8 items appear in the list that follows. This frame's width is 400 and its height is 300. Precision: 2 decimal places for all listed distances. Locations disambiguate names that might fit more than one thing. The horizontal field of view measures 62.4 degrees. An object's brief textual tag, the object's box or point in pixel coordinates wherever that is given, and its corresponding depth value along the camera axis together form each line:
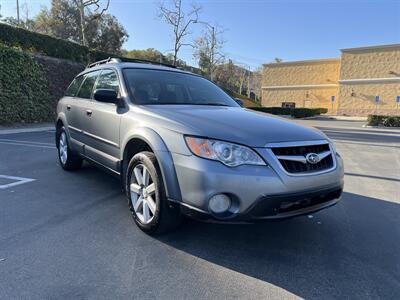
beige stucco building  37.91
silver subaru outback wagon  2.64
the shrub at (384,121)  24.02
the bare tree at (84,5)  27.45
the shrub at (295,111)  35.19
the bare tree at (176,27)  33.58
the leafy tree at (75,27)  38.56
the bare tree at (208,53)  44.97
